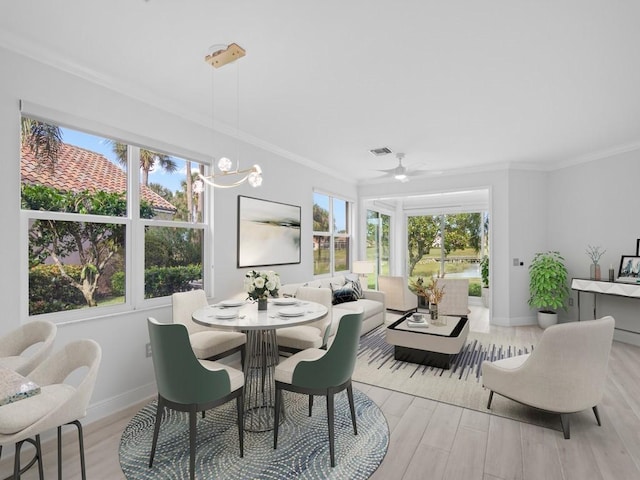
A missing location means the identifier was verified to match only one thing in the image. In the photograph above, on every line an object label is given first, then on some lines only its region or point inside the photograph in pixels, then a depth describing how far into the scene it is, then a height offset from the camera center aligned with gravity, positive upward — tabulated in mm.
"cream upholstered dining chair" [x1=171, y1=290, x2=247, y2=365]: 3014 -868
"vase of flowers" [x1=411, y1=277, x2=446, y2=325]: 4270 -733
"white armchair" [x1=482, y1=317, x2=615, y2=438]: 2314 -906
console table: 4328 -628
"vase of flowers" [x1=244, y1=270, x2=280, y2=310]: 2834 -373
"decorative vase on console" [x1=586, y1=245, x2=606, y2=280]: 4914 -283
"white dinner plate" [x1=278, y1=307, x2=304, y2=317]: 2621 -559
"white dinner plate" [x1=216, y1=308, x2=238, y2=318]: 2571 -560
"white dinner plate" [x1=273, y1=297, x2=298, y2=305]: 3156 -563
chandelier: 2246 +1255
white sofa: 4488 -964
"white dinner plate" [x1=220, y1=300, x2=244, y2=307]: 3036 -555
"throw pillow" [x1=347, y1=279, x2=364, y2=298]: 5606 -776
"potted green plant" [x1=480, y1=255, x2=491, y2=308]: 7596 -811
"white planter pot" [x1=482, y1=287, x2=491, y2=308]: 7555 -1234
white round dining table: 2408 -575
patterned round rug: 2094 -1410
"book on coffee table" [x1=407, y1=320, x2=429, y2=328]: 4051 -986
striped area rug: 2865 -1416
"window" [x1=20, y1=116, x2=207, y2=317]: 2533 +189
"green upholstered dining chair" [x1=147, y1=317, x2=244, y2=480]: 2004 -829
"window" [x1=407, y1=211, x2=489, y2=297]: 7961 -85
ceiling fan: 4617 +940
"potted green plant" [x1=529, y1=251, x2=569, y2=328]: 5297 -710
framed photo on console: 4578 -366
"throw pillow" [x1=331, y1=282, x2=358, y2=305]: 5332 -844
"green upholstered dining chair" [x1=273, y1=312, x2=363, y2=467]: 2221 -872
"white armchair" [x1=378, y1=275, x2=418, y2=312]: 6395 -1007
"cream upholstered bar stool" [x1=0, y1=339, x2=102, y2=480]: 1496 -772
